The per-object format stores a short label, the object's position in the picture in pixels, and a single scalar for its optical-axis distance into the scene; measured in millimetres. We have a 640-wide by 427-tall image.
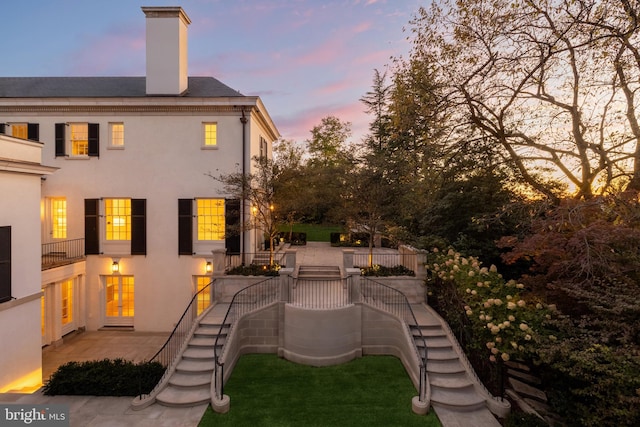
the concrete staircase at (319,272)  14642
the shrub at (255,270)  13820
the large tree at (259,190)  14438
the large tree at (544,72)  9195
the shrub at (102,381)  8836
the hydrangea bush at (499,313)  7633
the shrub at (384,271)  13881
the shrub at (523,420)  7261
